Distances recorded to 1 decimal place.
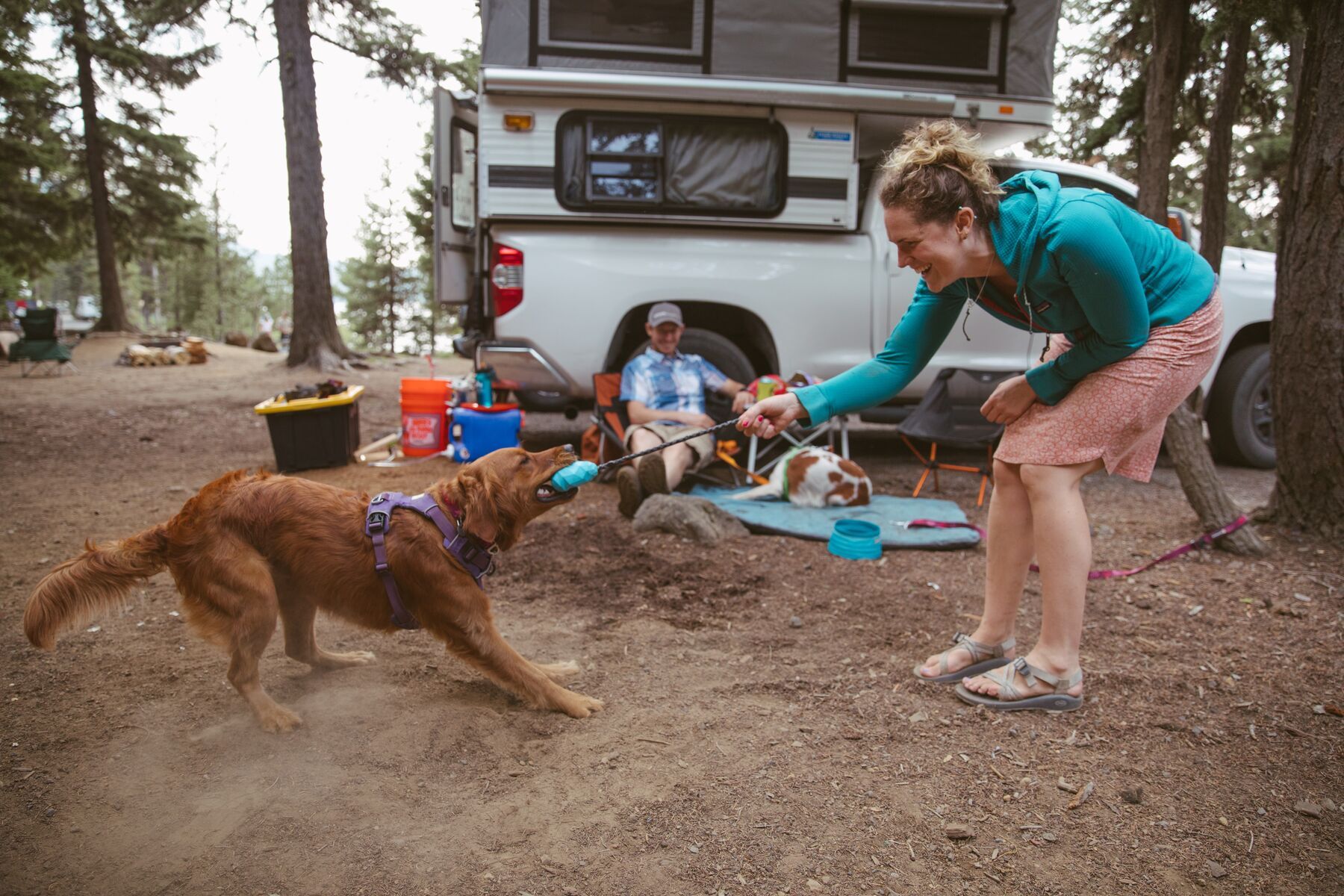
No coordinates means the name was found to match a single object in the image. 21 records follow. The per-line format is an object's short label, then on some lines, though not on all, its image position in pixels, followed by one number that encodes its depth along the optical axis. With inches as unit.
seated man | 224.1
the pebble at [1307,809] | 90.9
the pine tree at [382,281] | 1433.3
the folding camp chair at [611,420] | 237.6
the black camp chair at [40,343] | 526.6
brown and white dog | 220.1
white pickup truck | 234.2
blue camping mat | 189.5
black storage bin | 243.9
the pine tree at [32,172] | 543.2
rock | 190.5
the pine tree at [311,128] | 494.0
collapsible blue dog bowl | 180.7
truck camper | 225.0
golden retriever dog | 102.0
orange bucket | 268.8
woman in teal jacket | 95.4
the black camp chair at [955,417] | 226.8
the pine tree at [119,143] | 674.8
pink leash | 169.9
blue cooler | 249.6
